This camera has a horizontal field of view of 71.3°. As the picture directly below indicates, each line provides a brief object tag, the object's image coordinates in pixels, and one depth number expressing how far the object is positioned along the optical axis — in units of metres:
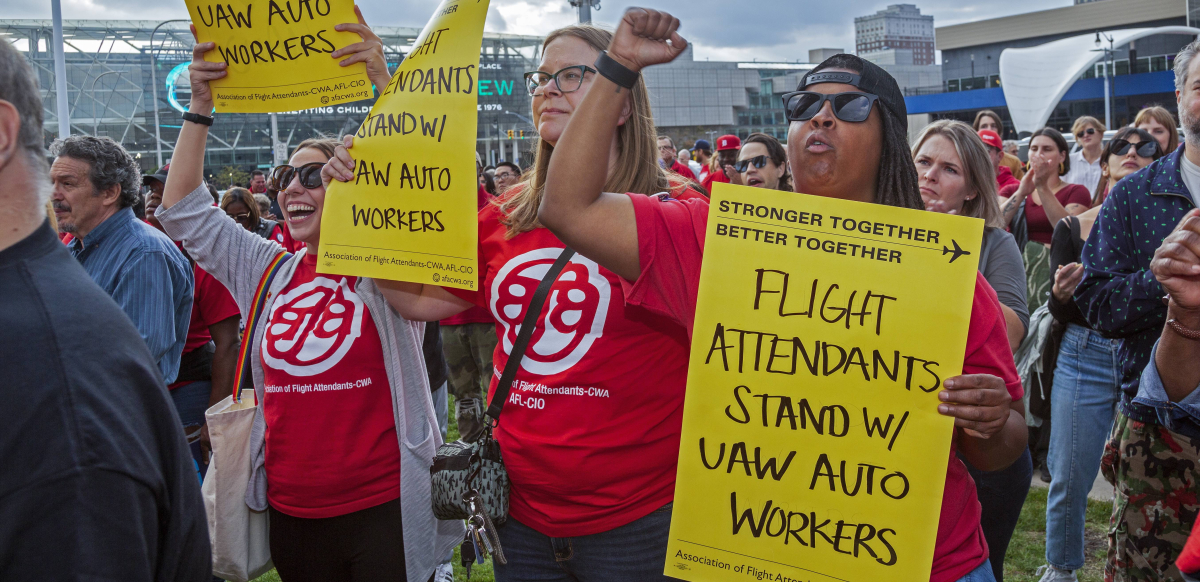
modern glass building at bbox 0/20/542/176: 43.66
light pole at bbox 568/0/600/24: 14.73
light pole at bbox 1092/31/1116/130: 41.88
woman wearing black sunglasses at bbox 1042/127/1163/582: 3.69
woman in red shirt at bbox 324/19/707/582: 2.13
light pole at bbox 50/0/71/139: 13.03
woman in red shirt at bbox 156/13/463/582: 2.69
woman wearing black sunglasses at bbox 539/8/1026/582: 1.62
